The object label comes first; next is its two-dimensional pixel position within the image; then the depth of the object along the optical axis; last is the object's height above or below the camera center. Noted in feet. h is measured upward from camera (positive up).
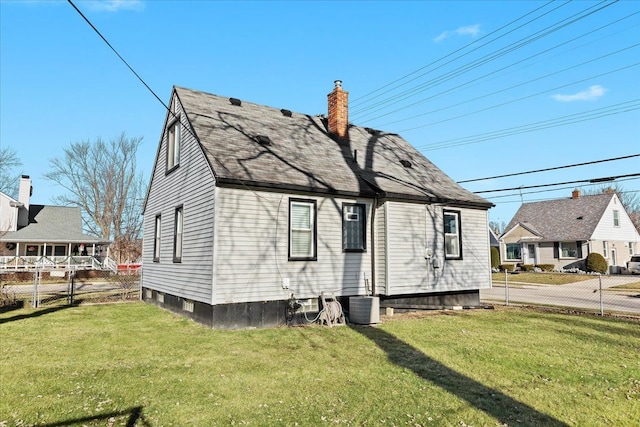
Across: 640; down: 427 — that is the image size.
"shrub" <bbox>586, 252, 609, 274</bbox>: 111.96 -3.52
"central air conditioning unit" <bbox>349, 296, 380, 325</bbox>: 35.35 -5.38
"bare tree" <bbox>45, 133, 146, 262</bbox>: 149.69 +18.49
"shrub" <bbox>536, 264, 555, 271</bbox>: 122.83 -5.13
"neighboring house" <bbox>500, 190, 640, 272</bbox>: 119.75 +5.13
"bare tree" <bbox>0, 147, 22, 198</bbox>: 147.02 +23.99
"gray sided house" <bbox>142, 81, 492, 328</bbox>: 33.40 +2.94
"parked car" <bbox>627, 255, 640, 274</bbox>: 108.78 -4.01
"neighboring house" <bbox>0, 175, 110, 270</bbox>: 106.01 +3.30
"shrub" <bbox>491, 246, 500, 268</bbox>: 136.48 -2.36
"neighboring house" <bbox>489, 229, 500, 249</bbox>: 146.37 +3.06
